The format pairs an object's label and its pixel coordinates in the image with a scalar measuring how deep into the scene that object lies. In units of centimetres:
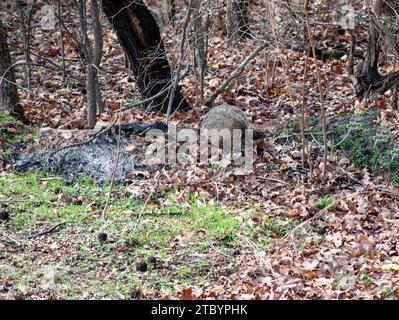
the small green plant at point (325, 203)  770
